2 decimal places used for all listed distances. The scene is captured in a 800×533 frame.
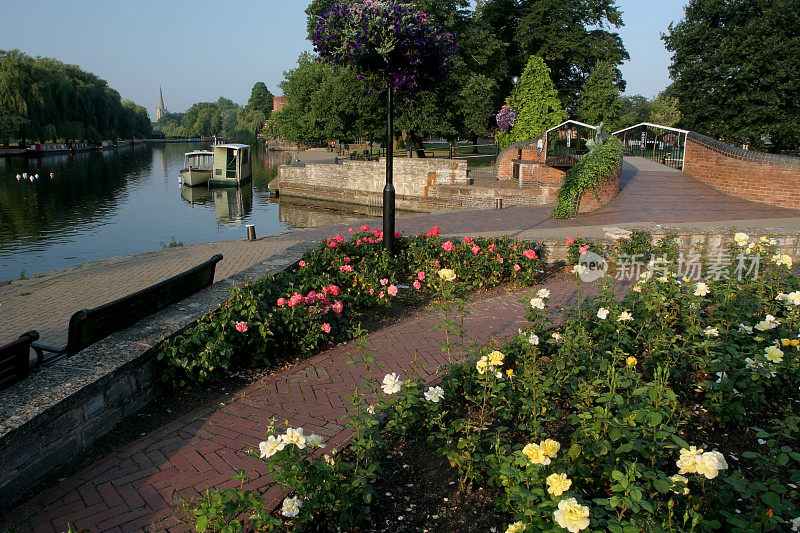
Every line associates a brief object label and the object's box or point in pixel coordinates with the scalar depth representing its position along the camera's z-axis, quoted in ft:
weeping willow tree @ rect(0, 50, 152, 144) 137.08
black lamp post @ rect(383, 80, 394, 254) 20.42
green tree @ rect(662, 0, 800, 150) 85.61
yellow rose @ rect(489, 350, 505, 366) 8.70
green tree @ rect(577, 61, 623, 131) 98.73
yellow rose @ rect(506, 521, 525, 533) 6.02
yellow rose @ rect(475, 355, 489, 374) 9.05
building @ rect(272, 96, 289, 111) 347.89
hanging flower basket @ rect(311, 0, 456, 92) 18.80
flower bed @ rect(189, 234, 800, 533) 6.50
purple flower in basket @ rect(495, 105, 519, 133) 87.76
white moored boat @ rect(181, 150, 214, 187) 102.22
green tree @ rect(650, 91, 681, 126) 114.42
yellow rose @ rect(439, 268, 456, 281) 12.59
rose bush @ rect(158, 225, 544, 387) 12.23
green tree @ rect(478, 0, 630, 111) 102.68
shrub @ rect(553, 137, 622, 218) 36.06
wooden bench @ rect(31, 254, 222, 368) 10.93
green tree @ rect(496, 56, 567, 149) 85.25
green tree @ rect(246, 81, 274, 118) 372.58
